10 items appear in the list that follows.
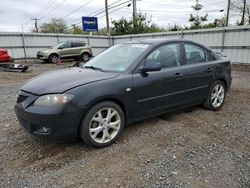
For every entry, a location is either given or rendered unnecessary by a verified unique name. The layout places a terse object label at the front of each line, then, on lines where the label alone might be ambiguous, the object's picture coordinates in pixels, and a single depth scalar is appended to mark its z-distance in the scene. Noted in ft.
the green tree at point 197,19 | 99.42
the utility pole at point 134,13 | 79.47
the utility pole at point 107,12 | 78.04
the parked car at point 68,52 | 50.80
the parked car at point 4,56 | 39.01
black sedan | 9.11
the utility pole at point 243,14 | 96.44
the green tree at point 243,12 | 97.50
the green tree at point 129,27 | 79.71
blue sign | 67.05
